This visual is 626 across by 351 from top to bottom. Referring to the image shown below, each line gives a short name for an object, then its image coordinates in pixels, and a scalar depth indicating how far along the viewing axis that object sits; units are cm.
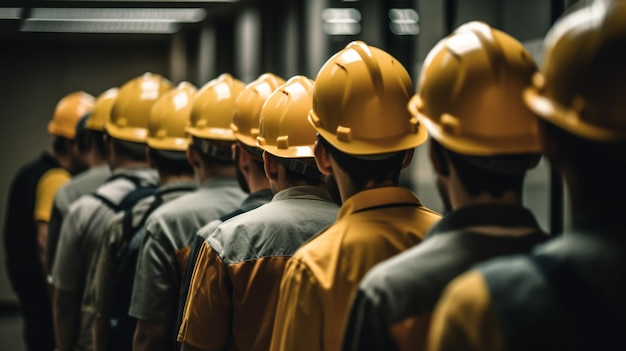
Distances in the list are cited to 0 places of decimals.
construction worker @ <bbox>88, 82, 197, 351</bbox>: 404
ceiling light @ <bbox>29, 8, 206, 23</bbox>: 1101
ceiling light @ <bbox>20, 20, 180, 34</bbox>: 1222
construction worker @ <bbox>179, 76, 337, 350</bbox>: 272
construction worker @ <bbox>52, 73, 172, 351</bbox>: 474
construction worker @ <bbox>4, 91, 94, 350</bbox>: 721
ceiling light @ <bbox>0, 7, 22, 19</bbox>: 1106
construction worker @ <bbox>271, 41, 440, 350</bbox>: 206
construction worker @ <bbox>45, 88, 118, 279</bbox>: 561
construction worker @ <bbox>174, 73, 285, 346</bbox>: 315
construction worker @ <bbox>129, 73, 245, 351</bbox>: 361
